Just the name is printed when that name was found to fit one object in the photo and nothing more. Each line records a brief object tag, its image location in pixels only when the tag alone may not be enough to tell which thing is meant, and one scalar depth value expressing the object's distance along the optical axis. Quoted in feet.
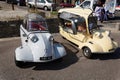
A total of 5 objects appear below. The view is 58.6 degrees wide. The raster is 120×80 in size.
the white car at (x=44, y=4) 41.07
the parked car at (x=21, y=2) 46.11
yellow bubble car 15.42
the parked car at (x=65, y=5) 44.36
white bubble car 13.43
